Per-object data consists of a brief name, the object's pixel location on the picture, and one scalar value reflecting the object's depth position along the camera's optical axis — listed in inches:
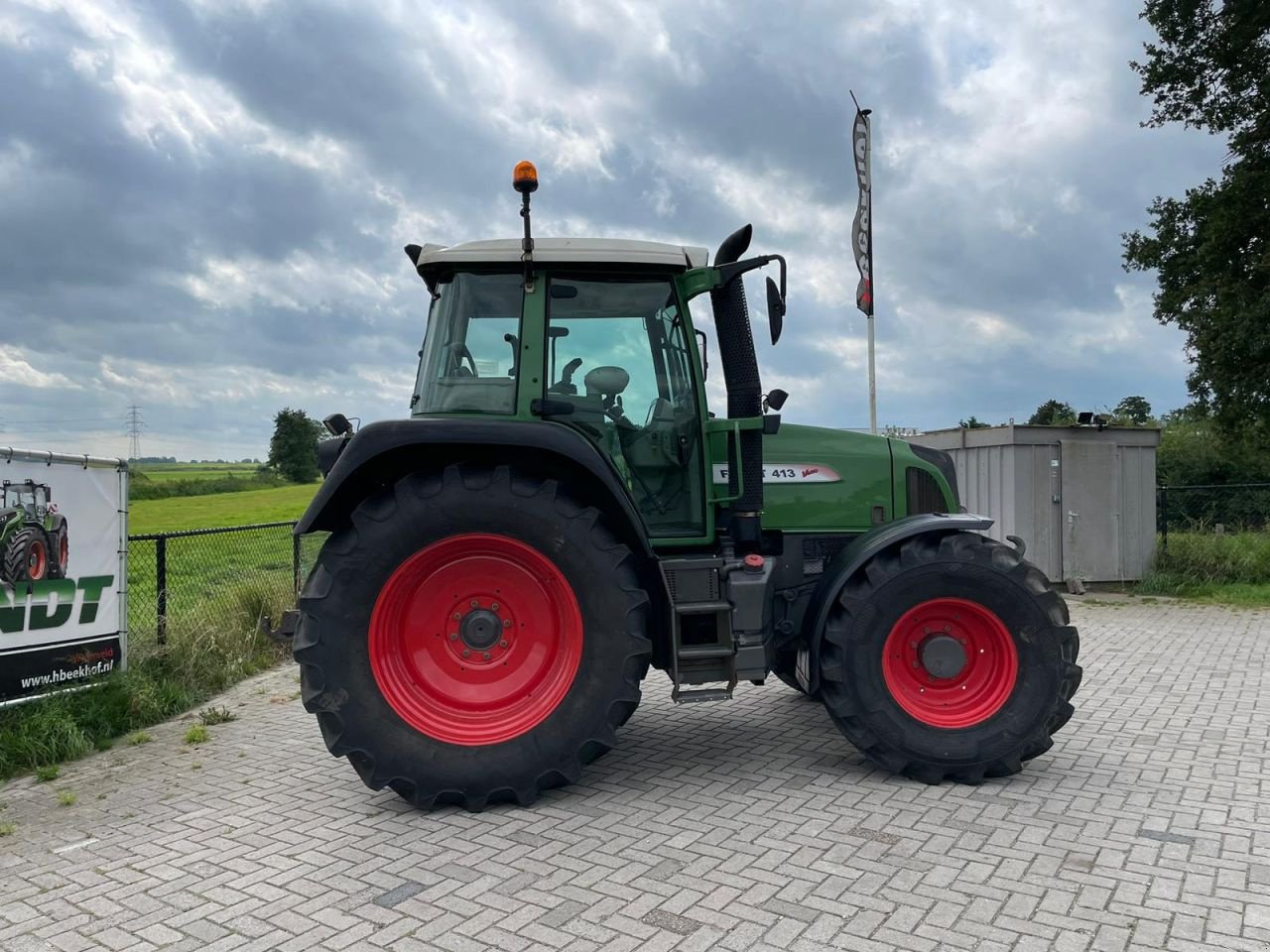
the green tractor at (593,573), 169.0
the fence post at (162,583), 283.9
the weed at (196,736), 224.4
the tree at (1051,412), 1577.1
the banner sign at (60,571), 217.9
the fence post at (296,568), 351.3
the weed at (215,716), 243.9
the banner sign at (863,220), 506.0
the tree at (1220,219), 665.6
